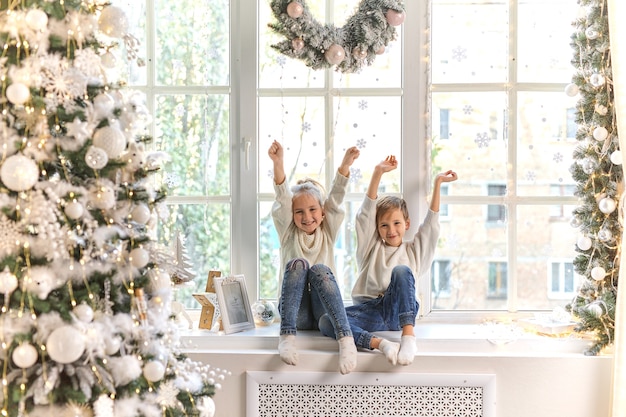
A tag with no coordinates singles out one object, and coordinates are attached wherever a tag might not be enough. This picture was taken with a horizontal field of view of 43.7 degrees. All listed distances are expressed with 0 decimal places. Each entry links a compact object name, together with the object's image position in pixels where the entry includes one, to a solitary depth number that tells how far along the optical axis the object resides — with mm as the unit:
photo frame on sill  2891
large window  3082
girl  2783
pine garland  2855
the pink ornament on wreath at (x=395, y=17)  2887
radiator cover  2719
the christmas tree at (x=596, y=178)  2752
